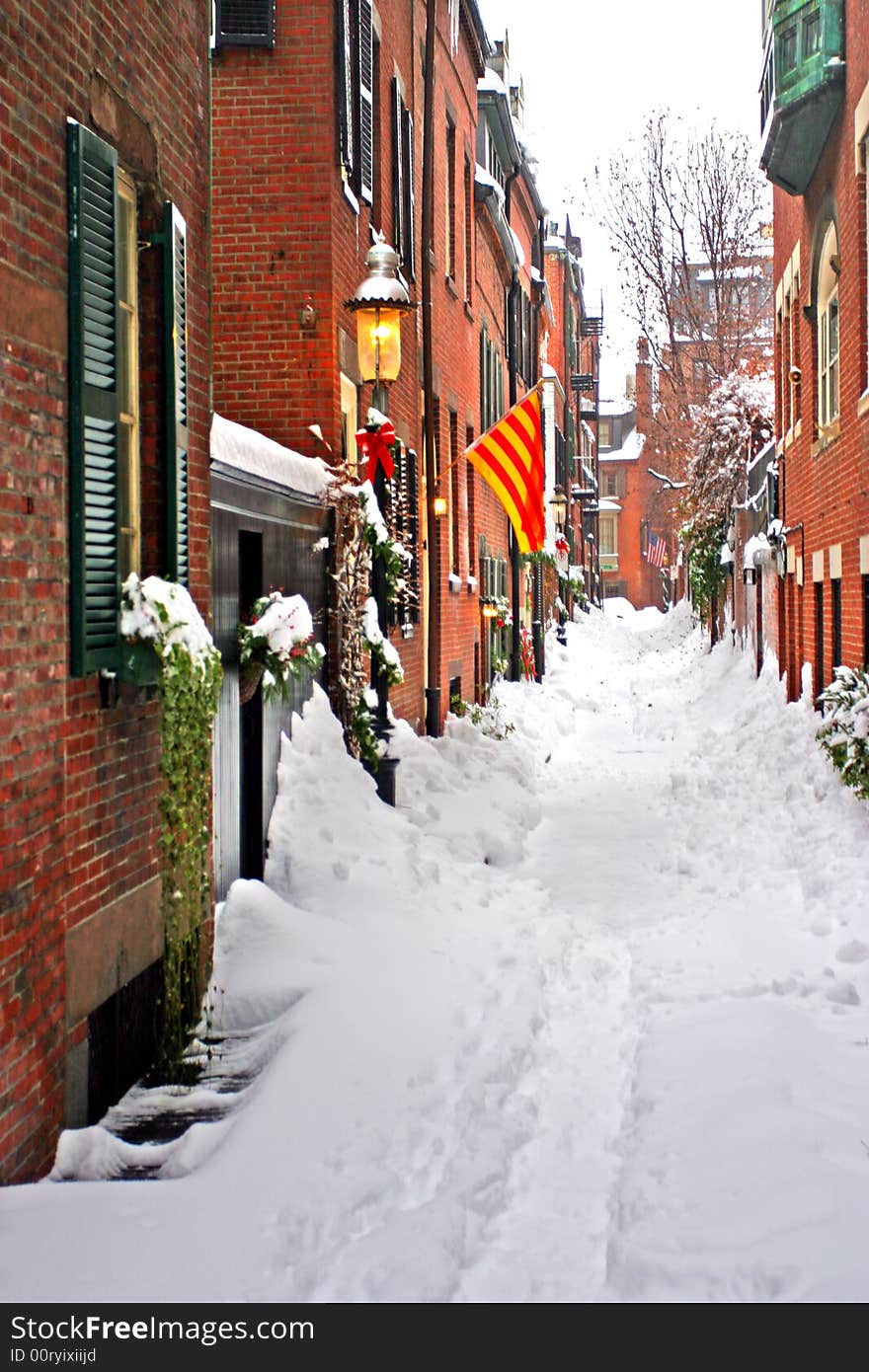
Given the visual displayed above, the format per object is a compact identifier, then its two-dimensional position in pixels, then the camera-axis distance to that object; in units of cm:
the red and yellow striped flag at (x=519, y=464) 1491
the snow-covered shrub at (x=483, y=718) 1864
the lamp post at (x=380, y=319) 1022
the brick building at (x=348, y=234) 1077
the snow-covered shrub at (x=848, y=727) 1074
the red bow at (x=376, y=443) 1041
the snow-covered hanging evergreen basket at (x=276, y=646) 832
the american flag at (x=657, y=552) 5744
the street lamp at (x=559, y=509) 3631
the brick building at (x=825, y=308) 1297
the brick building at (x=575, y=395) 5003
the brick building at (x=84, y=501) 468
